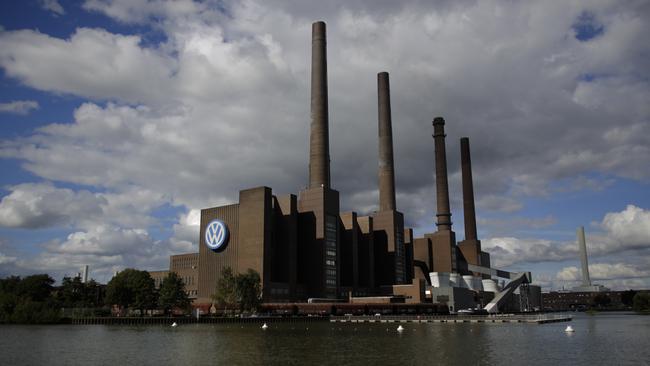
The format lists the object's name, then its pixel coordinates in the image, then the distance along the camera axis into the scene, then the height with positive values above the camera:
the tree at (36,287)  132.50 +3.86
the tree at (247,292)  109.25 +1.57
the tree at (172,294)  116.38 +1.44
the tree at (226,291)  109.62 +1.84
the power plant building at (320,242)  130.75 +14.18
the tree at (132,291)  120.12 +2.26
